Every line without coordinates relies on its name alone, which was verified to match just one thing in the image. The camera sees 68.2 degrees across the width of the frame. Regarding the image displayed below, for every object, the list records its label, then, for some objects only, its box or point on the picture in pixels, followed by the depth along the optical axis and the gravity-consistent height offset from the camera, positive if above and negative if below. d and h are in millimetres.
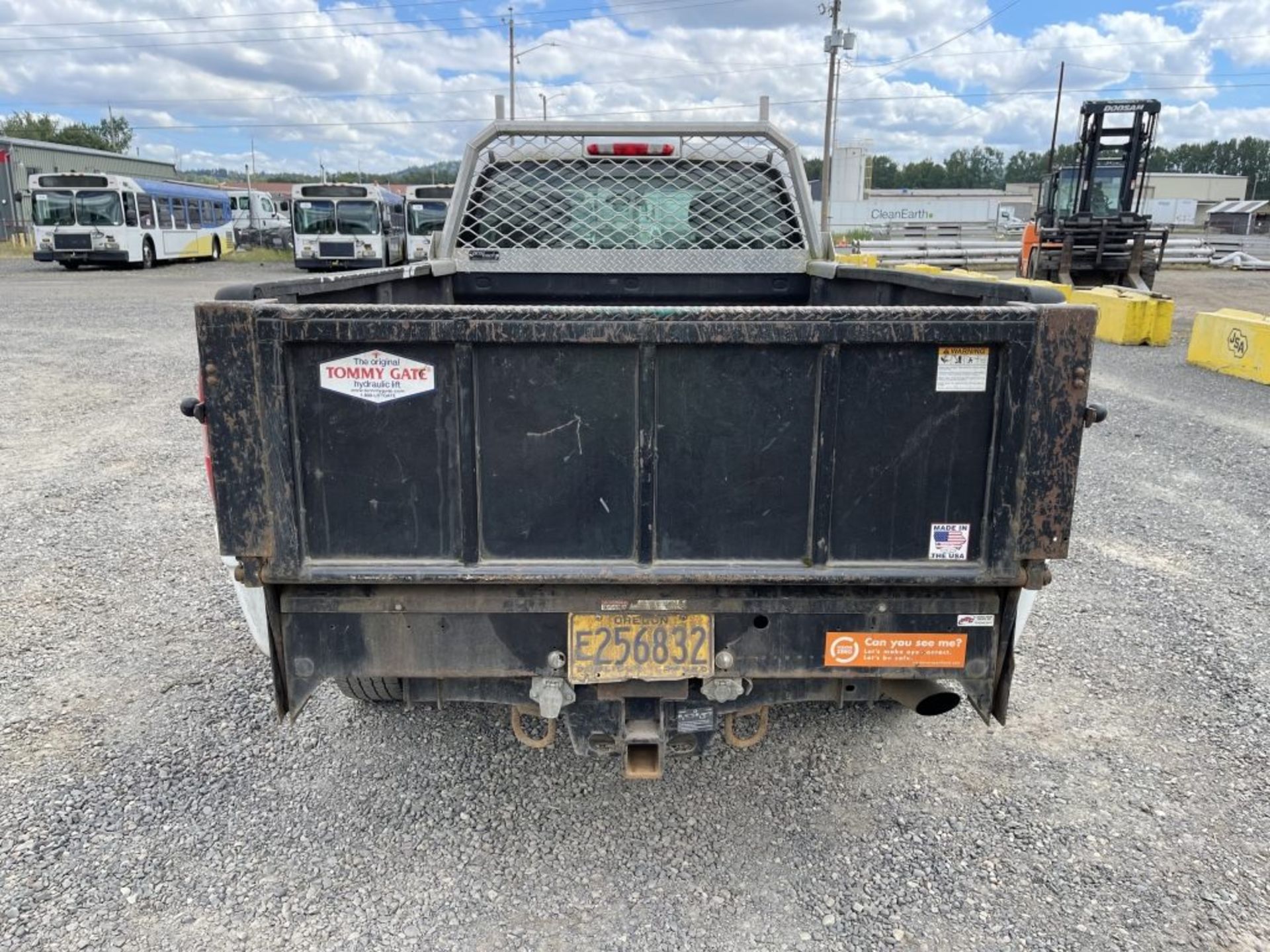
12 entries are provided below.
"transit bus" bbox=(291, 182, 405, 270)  29219 -274
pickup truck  2545 -740
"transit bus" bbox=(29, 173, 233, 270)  28703 -197
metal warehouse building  47312 +2860
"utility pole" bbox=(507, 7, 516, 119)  53406 +9188
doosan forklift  20078 +253
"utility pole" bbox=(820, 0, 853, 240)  34938 +5238
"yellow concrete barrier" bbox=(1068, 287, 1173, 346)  14797 -1378
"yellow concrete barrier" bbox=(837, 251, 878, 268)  20758 -800
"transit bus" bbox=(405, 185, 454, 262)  30359 +194
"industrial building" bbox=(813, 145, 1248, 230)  50906 +1299
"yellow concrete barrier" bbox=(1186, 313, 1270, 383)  11703 -1419
